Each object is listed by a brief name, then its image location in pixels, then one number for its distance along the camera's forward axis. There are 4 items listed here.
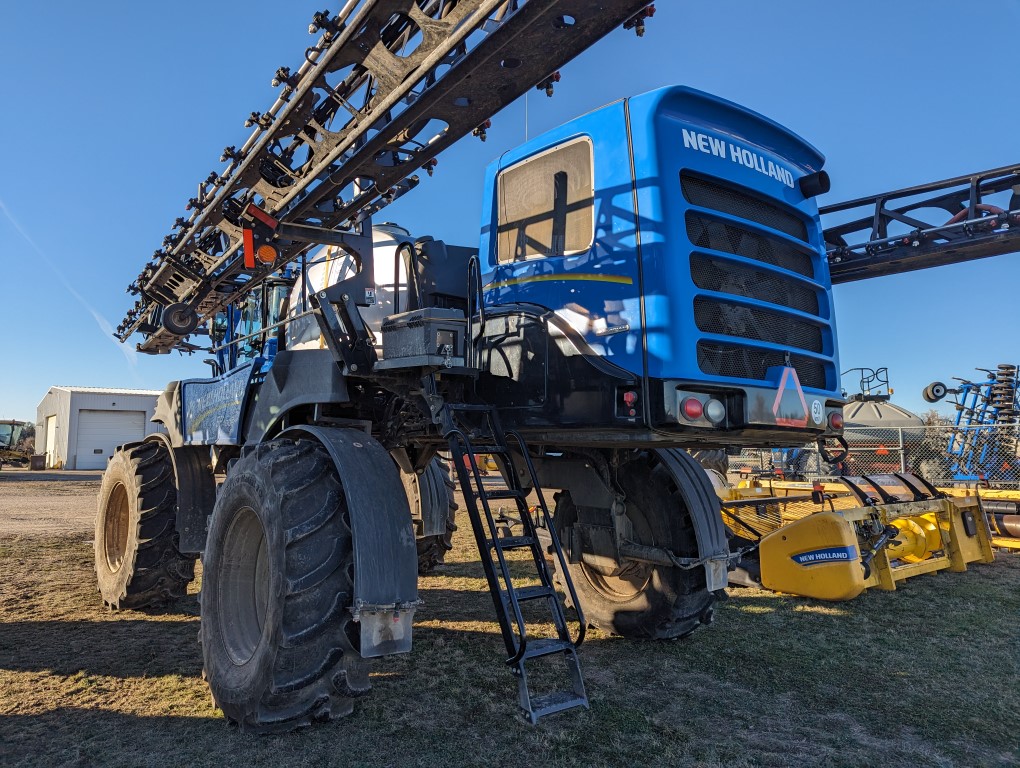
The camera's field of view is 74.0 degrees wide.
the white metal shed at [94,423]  39.47
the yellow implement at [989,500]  8.48
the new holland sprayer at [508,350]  3.21
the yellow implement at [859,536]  5.91
